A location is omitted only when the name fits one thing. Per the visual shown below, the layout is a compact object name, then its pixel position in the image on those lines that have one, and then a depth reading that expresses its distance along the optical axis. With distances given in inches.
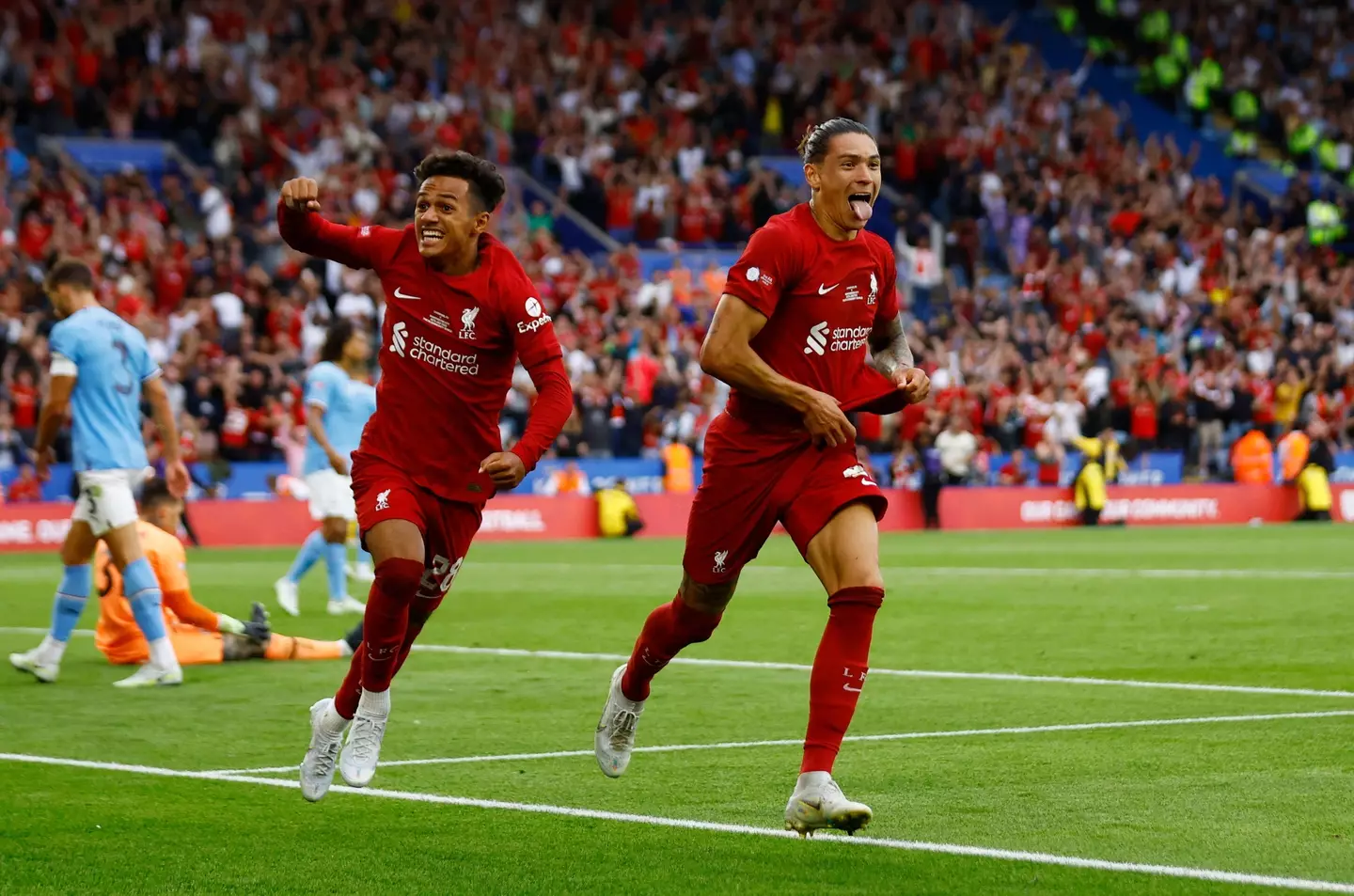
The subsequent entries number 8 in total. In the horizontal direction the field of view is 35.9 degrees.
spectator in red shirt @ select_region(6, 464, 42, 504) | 1081.4
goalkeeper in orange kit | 516.7
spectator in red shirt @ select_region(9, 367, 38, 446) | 1095.6
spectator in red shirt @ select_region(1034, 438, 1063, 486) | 1386.6
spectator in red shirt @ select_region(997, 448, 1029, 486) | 1385.3
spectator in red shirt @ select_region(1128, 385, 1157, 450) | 1435.8
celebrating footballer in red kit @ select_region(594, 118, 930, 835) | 291.6
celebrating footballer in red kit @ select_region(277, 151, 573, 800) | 317.7
